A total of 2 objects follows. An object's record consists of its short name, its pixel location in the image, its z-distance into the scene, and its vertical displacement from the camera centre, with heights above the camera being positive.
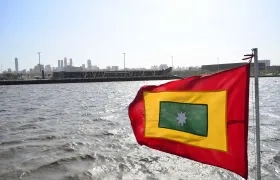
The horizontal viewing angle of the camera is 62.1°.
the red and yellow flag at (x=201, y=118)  3.21 -0.66
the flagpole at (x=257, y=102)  2.99 -0.38
